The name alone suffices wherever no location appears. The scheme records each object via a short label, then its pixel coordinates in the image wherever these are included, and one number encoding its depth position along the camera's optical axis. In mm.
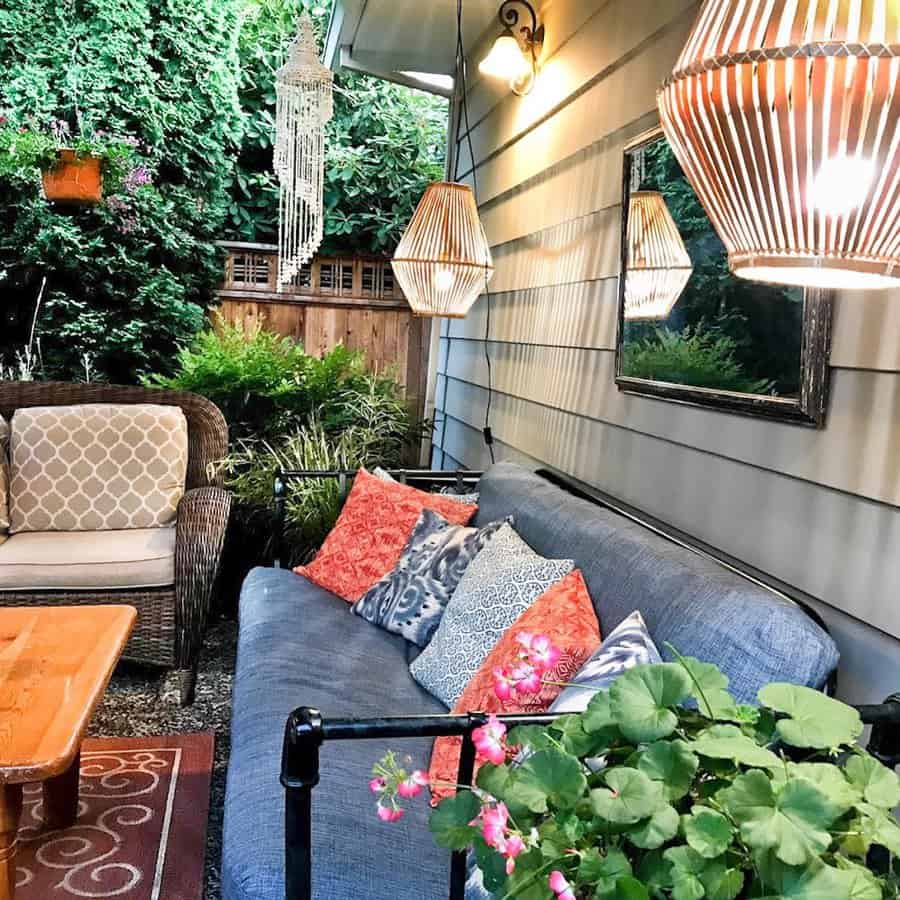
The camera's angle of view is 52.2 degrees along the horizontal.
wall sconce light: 3035
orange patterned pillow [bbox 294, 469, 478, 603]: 2533
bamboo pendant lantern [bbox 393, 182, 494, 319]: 2879
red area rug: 1933
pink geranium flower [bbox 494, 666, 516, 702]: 950
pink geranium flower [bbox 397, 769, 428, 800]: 869
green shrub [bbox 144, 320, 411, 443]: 4035
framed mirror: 1518
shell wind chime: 3736
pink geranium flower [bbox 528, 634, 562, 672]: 963
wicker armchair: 2887
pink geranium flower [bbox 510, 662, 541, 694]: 943
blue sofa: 1302
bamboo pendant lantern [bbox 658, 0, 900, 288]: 837
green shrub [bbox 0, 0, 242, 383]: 5355
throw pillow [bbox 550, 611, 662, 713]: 1314
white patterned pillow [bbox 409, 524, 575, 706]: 1796
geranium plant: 716
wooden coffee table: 1583
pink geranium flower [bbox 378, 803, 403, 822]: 899
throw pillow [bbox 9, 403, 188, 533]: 3234
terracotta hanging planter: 4586
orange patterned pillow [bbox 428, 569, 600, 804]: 1462
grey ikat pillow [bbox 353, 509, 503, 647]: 2213
